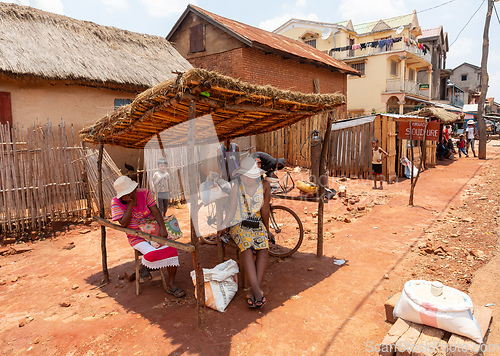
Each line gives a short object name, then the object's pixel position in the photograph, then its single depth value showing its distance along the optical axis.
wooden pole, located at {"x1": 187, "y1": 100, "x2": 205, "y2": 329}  3.02
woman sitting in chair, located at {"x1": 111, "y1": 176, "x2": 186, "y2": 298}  3.94
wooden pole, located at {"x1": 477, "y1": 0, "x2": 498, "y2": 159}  16.09
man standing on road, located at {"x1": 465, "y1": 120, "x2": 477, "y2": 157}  18.88
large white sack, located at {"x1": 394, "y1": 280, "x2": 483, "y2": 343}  2.47
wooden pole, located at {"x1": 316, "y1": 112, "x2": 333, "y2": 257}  4.83
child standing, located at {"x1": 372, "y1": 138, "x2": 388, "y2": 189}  10.13
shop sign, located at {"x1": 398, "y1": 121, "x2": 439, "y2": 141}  8.20
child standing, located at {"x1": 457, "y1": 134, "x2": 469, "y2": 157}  17.81
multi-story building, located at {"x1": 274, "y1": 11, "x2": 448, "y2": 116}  25.38
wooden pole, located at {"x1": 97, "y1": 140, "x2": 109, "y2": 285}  4.50
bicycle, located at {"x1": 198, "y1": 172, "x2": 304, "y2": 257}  4.98
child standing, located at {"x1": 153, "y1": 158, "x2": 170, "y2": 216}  6.68
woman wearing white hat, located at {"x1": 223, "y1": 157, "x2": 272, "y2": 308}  3.85
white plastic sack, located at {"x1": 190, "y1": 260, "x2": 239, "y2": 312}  3.53
